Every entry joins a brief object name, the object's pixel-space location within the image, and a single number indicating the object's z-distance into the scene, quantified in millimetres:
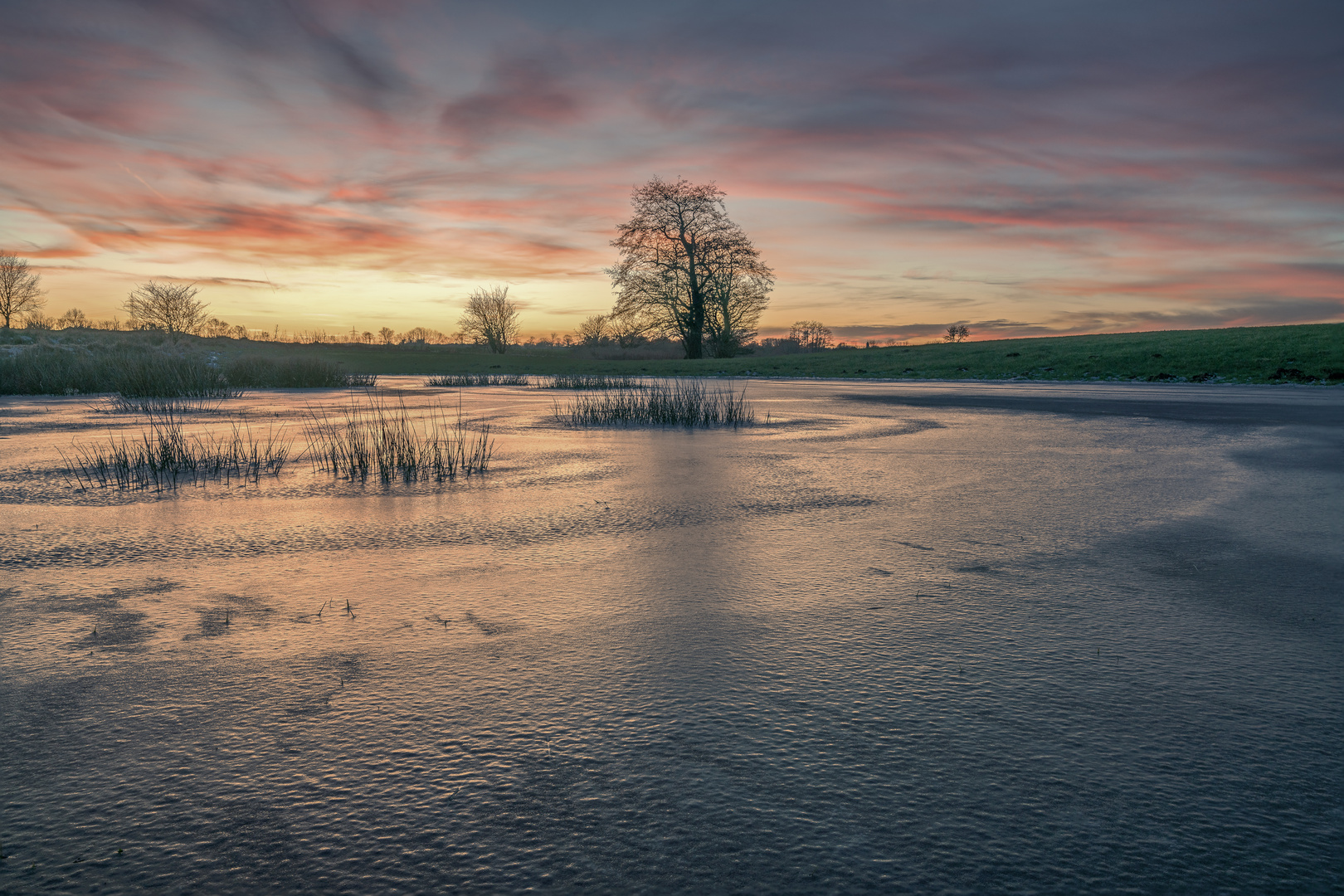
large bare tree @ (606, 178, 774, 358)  43656
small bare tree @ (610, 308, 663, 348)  46562
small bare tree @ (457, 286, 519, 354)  76938
